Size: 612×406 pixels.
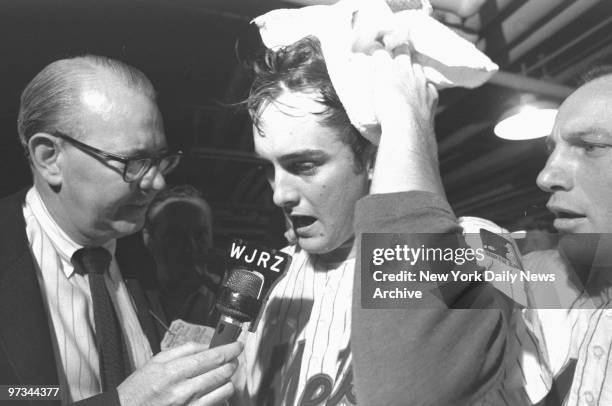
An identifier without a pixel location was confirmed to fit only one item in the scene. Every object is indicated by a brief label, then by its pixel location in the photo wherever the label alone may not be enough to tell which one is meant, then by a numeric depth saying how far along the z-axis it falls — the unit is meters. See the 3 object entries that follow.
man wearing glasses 0.86
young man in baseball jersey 0.84
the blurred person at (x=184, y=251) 1.07
